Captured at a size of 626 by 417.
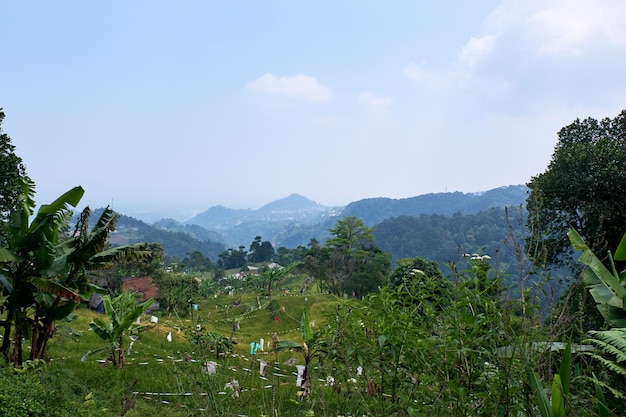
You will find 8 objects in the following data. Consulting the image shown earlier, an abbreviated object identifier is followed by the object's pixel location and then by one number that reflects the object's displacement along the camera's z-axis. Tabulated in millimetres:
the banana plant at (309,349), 3673
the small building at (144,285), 35969
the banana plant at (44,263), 6523
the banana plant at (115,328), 8094
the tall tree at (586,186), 12695
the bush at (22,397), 4418
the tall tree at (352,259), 39894
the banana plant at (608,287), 3467
